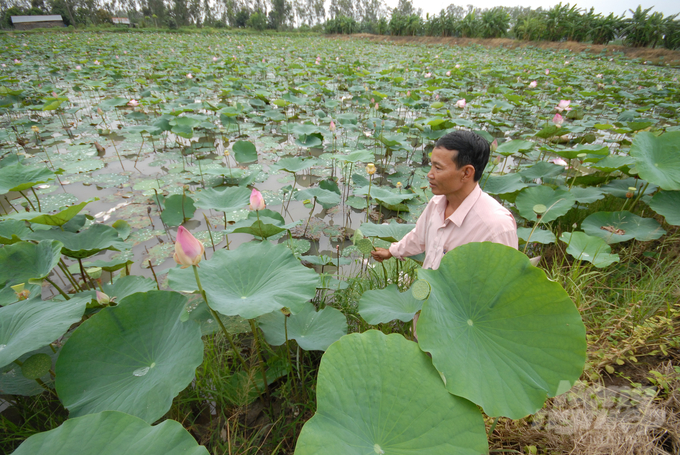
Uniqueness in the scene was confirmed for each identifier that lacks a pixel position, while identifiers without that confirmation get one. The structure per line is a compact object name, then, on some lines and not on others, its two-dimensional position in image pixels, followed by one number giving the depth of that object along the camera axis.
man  1.33
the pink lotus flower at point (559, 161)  2.79
